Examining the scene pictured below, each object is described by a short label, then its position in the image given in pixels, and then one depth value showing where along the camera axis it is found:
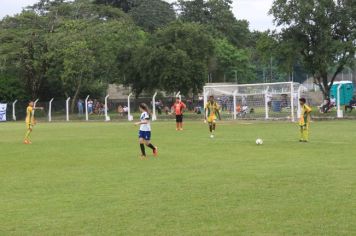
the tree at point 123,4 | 94.06
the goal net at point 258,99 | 38.66
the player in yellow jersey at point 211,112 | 25.31
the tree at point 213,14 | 92.62
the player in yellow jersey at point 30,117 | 24.48
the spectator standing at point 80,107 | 52.60
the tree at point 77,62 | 51.75
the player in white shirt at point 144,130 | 17.11
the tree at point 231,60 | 82.31
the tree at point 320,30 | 38.72
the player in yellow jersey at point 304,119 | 21.22
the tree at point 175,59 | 45.66
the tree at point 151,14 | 87.62
